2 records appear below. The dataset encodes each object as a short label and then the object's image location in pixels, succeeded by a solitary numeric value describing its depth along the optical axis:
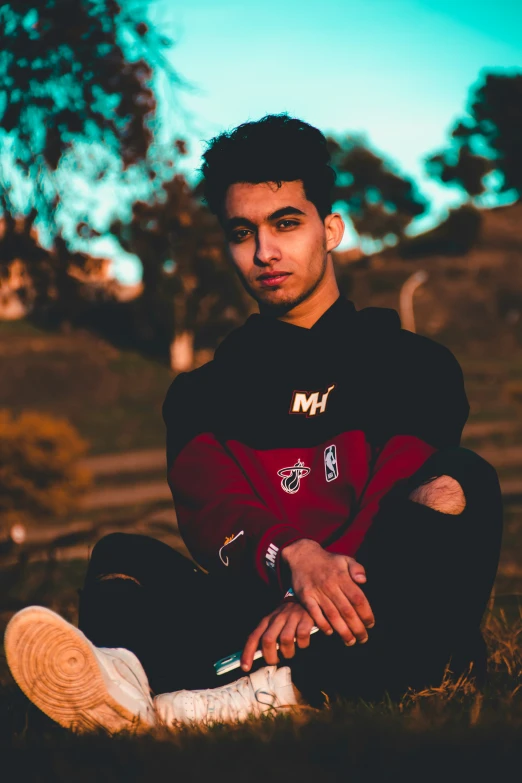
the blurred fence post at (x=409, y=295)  41.78
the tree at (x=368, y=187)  64.56
